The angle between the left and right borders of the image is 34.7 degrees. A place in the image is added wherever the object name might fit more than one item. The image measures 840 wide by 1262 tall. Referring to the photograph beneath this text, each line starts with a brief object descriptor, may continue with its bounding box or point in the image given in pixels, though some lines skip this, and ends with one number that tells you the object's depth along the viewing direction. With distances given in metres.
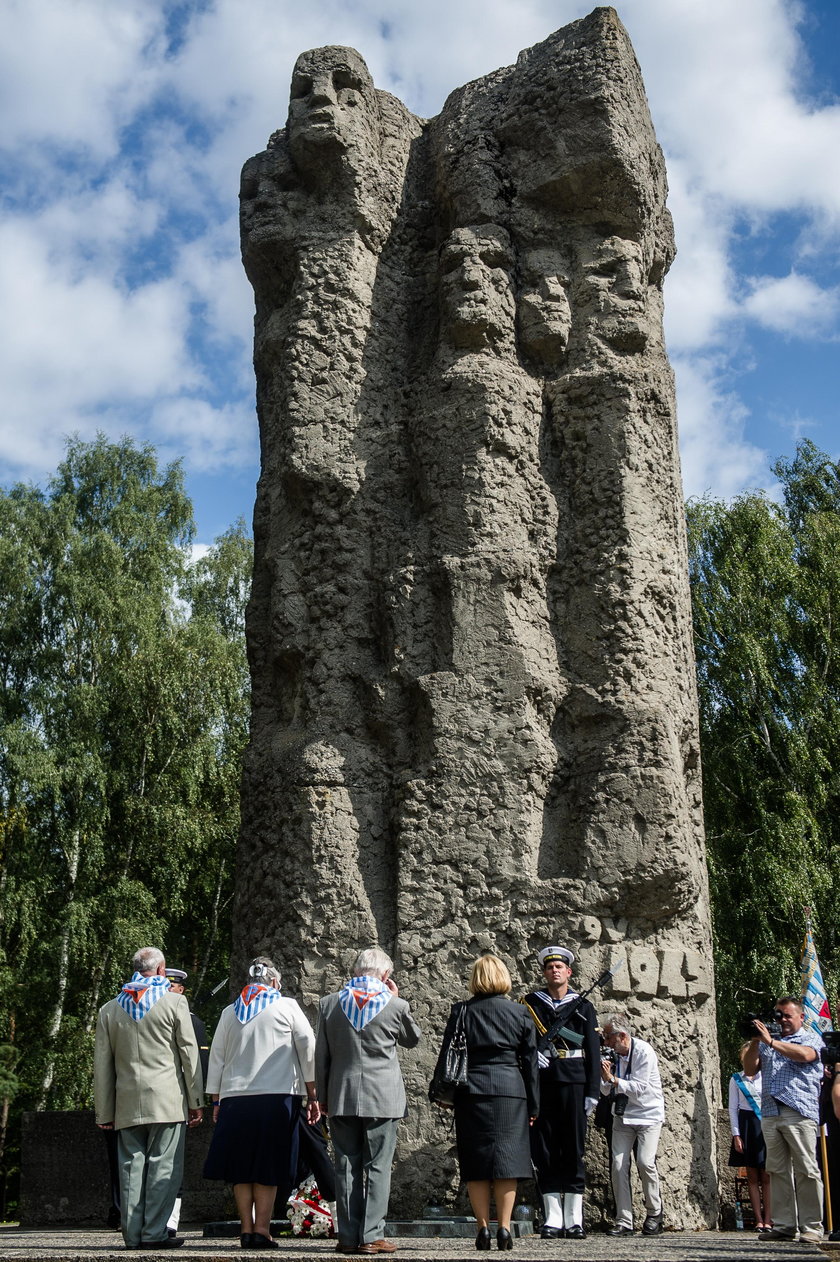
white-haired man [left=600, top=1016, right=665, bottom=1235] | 7.43
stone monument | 8.06
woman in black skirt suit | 6.19
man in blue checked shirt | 7.14
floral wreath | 7.21
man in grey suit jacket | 5.93
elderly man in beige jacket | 6.23
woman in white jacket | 6.11
